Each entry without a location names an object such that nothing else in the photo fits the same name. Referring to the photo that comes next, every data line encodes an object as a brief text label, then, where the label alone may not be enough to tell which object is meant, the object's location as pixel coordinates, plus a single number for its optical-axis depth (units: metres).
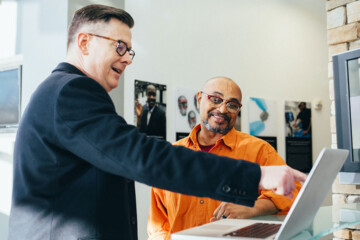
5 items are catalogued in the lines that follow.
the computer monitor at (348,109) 2.40
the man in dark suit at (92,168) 1.10
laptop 1.01
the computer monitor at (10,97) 4.18
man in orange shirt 2.14
